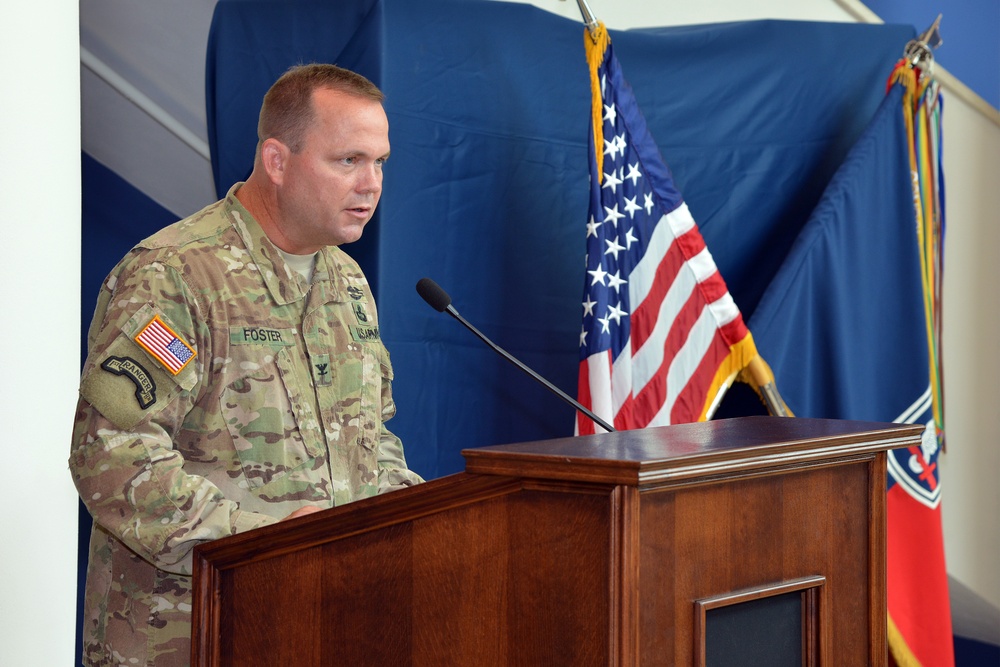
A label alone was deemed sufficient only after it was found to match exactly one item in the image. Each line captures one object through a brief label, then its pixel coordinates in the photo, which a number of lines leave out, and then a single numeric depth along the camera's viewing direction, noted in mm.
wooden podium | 5267
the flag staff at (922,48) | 7733
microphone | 6160
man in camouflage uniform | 5683
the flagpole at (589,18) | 7156
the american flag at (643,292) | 7111
